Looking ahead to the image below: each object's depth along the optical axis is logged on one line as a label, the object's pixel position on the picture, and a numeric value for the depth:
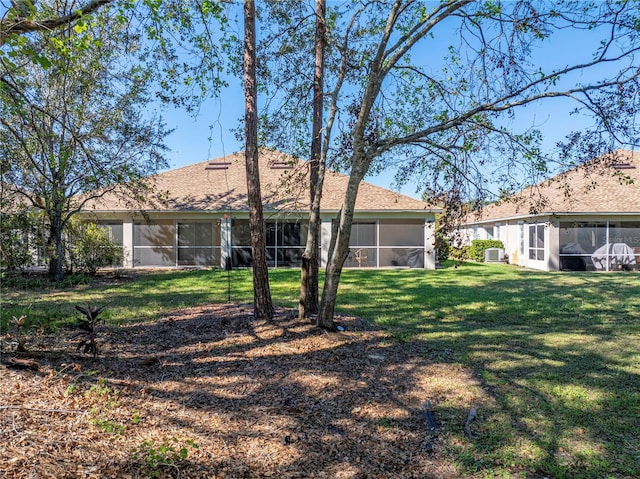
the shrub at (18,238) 11.87
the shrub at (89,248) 14.41
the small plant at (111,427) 3.10
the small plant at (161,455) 2.70
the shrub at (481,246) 23.75
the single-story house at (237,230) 18.02
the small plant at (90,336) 4.75
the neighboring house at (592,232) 17.51
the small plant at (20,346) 4.43
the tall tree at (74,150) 10.60
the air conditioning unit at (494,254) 23.19
